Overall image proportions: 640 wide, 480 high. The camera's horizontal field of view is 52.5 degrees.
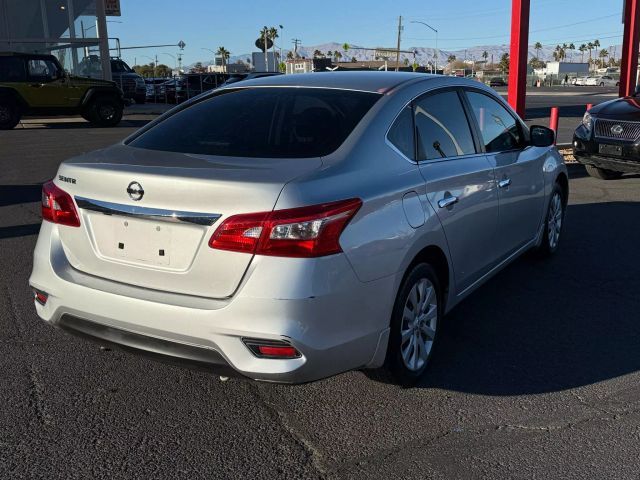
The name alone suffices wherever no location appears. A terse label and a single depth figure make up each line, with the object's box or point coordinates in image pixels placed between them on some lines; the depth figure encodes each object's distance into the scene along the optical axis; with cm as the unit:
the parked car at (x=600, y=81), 8596
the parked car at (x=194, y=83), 3275
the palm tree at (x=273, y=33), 10895
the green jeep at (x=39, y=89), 1791
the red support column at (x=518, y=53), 1201
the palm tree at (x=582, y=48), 16188
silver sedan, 269
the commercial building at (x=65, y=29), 2445
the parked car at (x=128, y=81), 3158
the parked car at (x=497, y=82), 7288
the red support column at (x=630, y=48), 1722
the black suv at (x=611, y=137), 921
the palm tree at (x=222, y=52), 11599
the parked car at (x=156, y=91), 3512
